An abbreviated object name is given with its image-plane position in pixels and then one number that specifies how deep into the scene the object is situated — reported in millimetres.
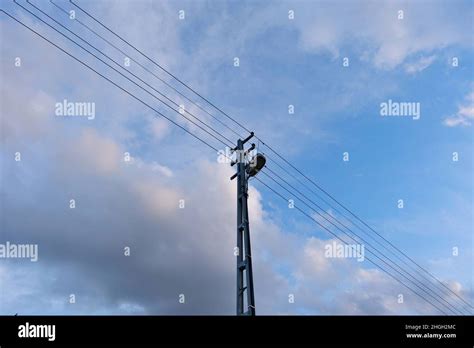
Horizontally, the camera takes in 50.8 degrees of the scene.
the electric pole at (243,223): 17672
